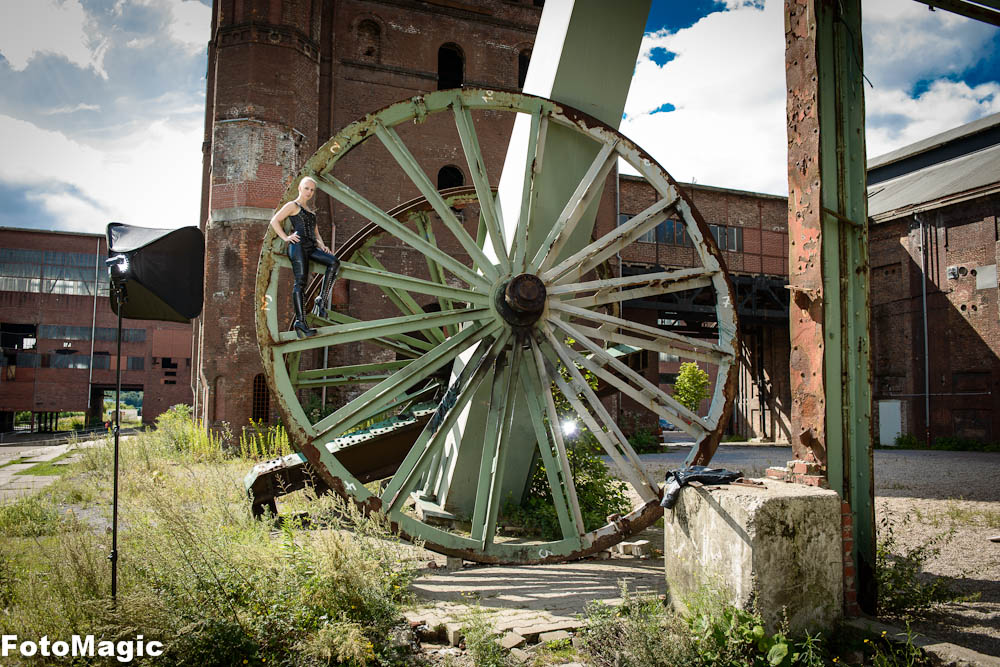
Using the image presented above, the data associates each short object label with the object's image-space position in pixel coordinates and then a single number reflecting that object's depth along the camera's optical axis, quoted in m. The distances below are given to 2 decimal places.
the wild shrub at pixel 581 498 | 6.80
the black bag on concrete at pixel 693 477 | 3.98
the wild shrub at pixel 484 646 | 3.35
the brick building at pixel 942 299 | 20.22
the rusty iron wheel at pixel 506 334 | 5.23
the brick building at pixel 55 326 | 33.69
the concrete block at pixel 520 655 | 3.49
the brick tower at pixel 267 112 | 14.98
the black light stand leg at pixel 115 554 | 3.52
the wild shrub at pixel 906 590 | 4.16
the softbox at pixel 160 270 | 4.59
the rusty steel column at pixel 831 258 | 4.22
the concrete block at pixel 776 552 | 3.40
